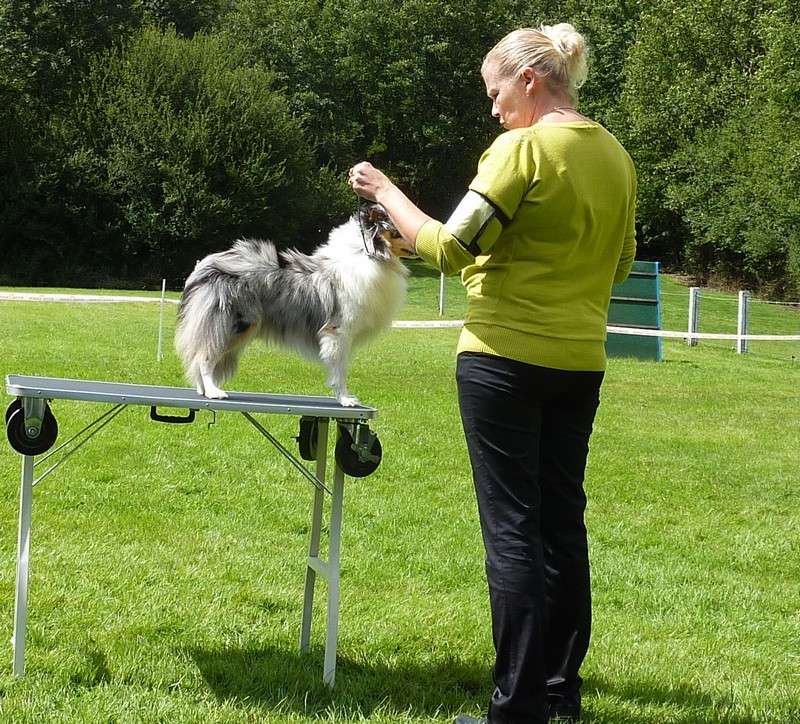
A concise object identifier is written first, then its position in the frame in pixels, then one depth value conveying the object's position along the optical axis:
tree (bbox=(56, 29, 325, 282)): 34.09
